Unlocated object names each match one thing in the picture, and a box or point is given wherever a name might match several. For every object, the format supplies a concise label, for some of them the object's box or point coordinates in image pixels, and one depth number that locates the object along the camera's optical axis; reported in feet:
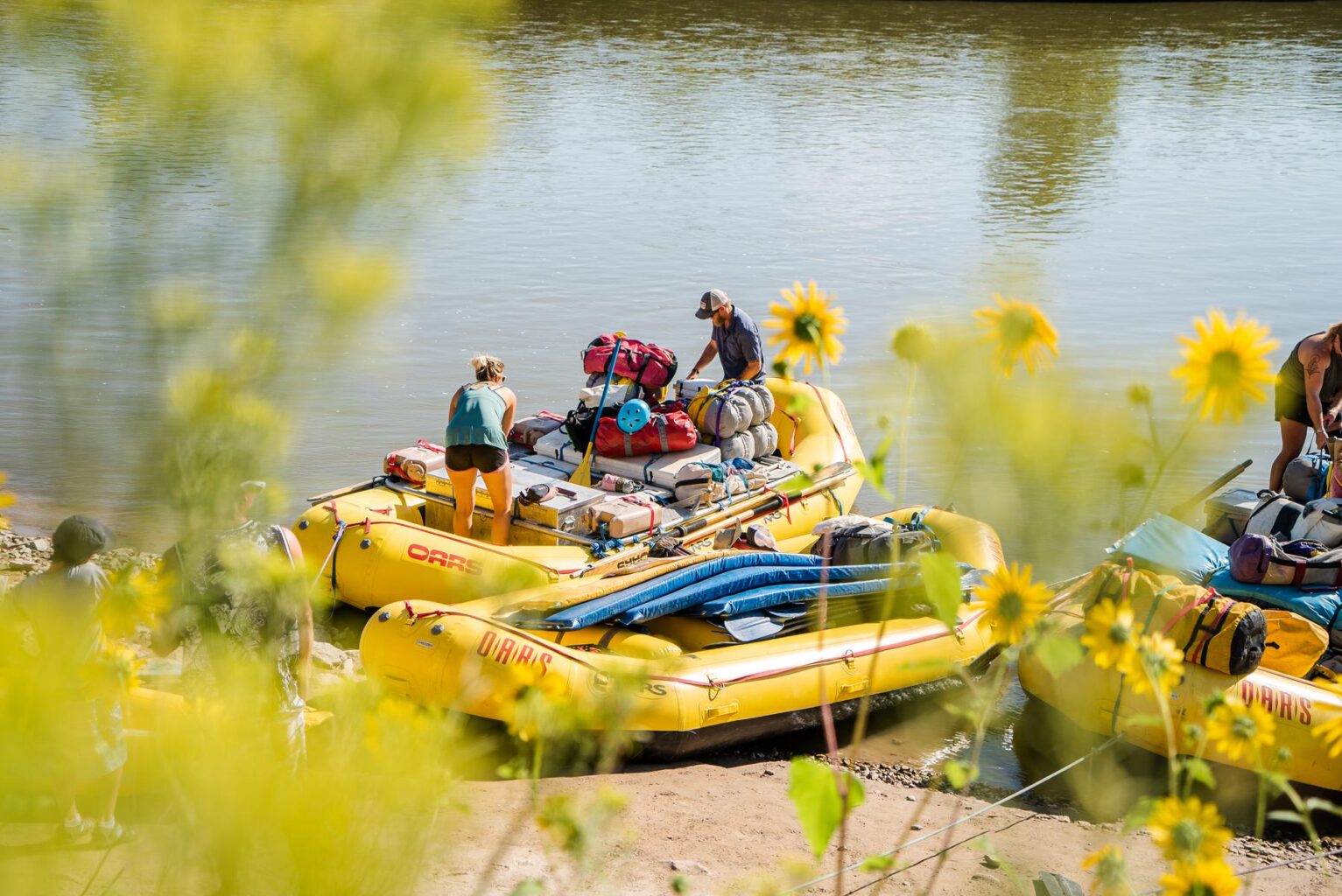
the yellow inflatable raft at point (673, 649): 36.94
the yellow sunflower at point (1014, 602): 12.58
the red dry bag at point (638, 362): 53.06
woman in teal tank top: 45.44
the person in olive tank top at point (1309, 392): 49.57
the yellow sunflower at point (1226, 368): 11.32
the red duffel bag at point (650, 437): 50.98
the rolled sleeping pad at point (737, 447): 52.70
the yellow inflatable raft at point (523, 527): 44.70
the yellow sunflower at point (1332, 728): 11.91
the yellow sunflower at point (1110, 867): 11.62
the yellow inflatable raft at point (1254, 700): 37.17
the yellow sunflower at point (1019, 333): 12.46
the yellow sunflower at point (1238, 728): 11.91
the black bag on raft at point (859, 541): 43.11
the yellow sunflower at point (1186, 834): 10.97
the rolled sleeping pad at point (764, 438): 54.39
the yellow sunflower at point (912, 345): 13.37
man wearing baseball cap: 55.83
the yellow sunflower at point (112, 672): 10.32
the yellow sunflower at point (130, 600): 11.53
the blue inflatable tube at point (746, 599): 40.06
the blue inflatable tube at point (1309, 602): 39.60
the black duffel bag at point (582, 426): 51.52
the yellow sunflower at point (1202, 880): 10.70
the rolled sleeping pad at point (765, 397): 54.24
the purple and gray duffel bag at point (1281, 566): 39.91
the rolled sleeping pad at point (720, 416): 52.70
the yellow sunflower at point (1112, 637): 11.69
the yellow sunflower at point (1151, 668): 11.75
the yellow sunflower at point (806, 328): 14.43
